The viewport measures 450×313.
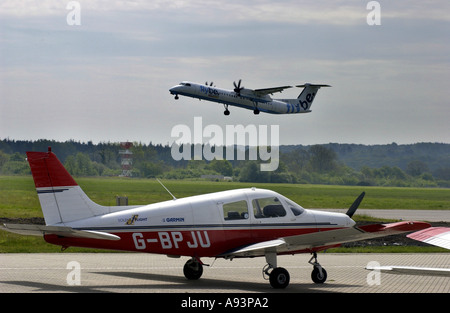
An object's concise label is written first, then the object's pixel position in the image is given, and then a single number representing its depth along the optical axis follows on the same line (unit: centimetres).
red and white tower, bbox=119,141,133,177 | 12312
